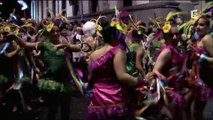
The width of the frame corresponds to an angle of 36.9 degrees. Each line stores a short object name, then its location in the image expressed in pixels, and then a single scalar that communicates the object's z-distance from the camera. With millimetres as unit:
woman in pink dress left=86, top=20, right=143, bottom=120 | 3247
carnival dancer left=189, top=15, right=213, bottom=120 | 4477
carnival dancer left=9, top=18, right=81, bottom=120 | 5053
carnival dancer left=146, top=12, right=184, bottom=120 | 4129
